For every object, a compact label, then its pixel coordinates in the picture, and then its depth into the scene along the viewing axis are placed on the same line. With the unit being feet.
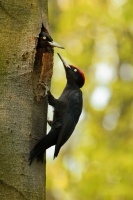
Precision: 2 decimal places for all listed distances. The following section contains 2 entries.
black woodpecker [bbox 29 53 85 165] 21.75
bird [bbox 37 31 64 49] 22.74
